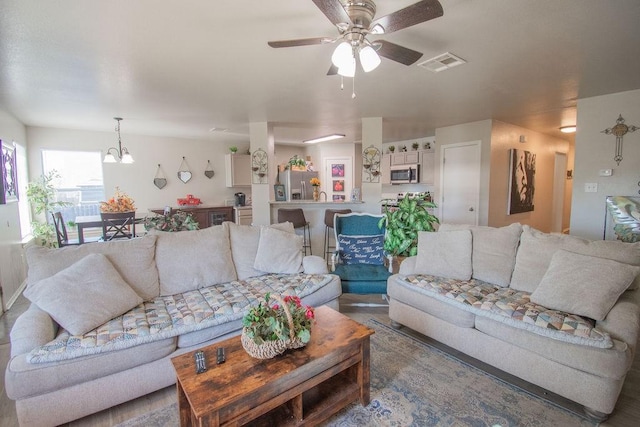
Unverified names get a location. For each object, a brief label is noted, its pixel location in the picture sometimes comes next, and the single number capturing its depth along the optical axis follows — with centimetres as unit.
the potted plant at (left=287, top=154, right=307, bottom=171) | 648
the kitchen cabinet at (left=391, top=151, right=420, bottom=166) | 644
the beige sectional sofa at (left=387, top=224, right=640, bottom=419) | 171
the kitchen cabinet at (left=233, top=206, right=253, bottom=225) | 697
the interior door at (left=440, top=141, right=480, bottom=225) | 522
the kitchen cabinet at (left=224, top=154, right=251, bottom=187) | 706
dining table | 417
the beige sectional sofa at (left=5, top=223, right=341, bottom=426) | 164
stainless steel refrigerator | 630
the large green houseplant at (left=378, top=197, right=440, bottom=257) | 331
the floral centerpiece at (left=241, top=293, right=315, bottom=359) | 151
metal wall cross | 357
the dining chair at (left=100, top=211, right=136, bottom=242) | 415
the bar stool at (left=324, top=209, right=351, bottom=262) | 477
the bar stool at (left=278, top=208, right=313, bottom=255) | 477
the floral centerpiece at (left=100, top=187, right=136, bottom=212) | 423
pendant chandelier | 478
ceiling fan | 147
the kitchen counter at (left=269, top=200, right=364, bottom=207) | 505
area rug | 172
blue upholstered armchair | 321
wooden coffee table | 130
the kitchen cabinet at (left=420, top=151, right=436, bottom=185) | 621
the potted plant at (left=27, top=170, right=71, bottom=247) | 469
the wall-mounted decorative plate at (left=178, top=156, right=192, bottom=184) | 673
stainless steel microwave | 639
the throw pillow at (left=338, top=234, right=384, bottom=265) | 347
